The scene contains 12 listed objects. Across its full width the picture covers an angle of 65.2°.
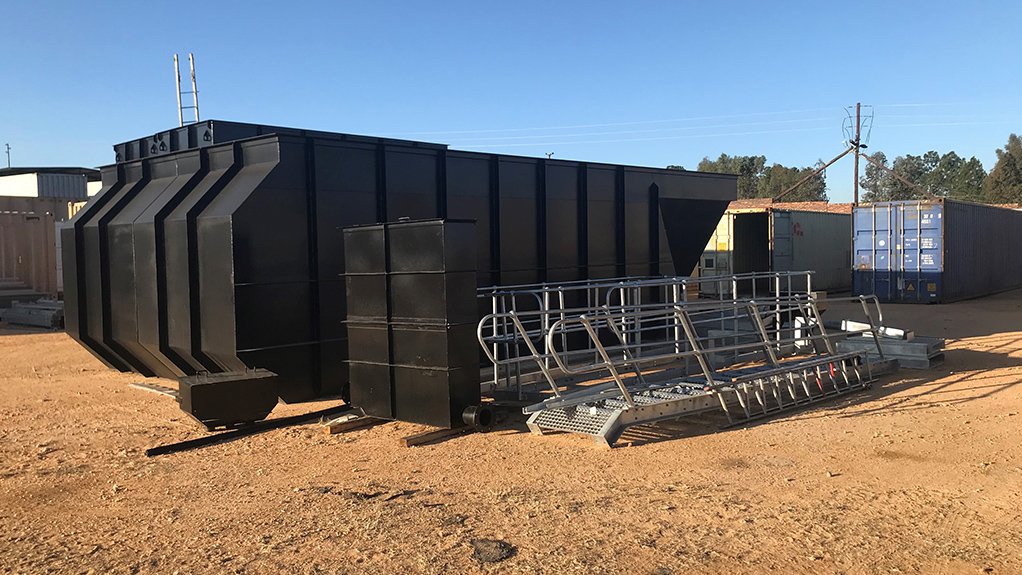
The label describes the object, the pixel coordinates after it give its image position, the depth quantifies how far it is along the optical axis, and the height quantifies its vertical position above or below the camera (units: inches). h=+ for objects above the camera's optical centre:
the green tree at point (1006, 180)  2817.4 +236.0
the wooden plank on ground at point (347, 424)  319.9 -68.0
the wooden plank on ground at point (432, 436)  296.0 -68.4
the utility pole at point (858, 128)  1822.1 +277.0
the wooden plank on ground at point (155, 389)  392.2 -64.8
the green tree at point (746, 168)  3742.9 +398.6
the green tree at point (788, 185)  3506.4 +292.8
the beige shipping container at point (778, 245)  1004.6 +6.3
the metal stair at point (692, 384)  297.0 -58.4
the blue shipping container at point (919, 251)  876.6 -4.1
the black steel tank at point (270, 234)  365.7 +12.6
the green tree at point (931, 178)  3334.2 +311.7
